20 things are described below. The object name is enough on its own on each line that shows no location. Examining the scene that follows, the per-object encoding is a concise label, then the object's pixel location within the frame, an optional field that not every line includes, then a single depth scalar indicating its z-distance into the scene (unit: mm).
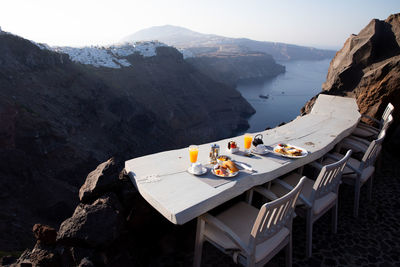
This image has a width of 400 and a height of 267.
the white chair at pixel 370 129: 4871
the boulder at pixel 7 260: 2721
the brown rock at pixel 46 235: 2484
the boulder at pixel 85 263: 2221
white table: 2107
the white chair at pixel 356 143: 4132
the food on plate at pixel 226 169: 2514
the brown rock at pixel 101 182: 2781
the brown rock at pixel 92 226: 2400
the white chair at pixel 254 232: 2047
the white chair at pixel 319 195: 2682
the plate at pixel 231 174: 2473
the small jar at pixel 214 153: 2845
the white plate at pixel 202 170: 2539
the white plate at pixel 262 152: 3125
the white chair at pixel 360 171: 3398
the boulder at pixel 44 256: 2338
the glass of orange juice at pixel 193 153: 2689
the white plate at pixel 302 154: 3017
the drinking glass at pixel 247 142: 3123
